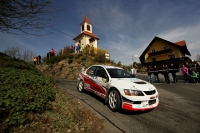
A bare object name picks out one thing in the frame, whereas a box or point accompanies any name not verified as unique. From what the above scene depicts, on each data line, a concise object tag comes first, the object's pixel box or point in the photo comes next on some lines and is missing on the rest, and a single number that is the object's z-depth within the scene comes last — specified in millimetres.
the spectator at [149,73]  11307
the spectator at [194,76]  10445
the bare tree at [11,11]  3960
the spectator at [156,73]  11684
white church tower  31109
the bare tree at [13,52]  28320
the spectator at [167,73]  10828
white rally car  4020
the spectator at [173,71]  10870
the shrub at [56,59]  19119
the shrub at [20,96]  2482
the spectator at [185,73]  10672
